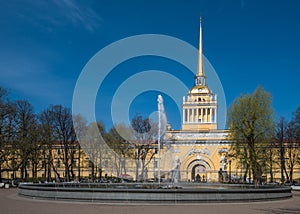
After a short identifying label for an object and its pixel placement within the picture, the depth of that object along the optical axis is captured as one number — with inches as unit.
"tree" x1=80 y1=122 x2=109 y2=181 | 2171.5
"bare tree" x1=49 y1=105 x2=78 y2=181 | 2182.6
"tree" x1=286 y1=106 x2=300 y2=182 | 2047.1
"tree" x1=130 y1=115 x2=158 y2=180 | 2172.7
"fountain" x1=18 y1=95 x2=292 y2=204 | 889.5
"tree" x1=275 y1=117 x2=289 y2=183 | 2384.4
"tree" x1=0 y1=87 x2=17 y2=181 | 1779.0
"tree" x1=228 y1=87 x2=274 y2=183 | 1771.7
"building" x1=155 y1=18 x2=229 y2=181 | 3016.7
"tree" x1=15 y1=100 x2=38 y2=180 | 1852.9
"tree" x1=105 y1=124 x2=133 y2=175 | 2201.0
